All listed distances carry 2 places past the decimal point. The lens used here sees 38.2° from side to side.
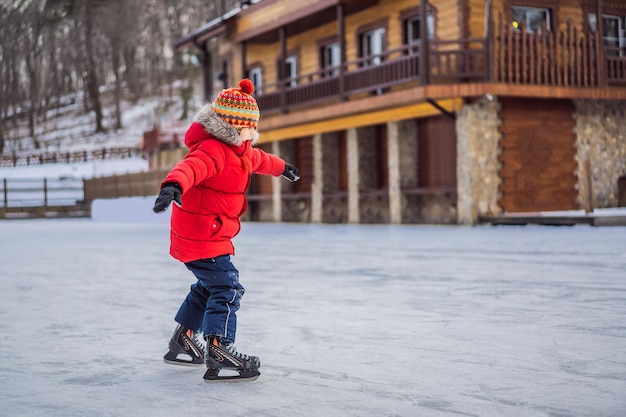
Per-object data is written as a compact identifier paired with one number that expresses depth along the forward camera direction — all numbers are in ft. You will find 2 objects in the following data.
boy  13.64
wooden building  63.87
